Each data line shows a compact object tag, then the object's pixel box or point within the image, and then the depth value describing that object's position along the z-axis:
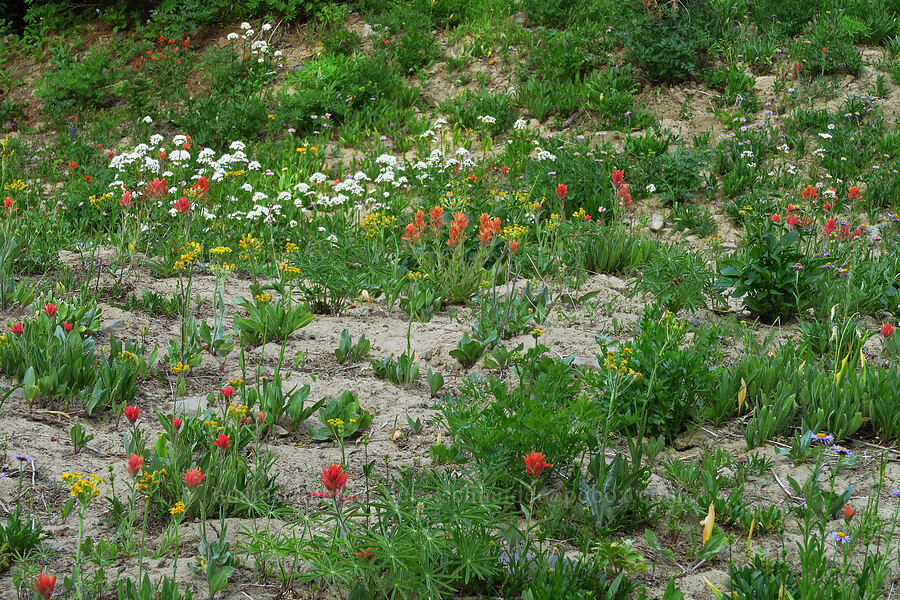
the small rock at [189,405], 7.27
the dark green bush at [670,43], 17.80
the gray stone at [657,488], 6.27
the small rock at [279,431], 7.12
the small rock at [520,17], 21.59
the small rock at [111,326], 8.89
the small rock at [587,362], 8.04
